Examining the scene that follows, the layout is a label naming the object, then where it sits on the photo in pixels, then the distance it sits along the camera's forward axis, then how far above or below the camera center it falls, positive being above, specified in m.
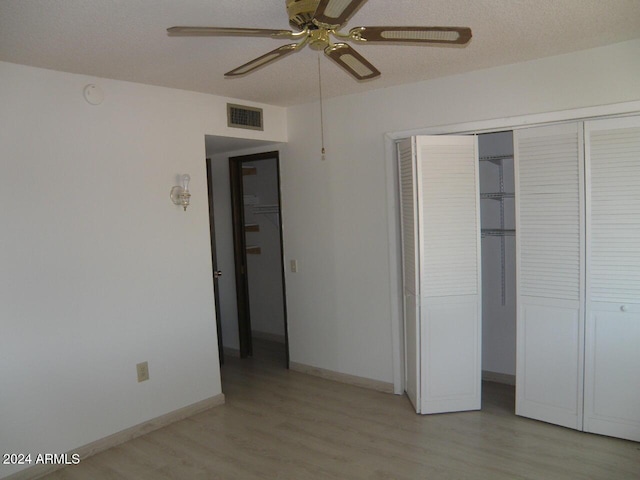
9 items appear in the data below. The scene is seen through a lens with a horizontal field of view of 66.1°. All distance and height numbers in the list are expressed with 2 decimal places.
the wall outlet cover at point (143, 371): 3.41 -1.09
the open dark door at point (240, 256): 4.93 -0.47
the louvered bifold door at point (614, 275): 2.89 -0.49
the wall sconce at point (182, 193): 3.59 +0.13
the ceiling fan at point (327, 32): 1.66 +0.63
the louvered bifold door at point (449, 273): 3.39 -0.50
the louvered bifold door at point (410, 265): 3.45 -0.46
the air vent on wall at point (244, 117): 3.98 +0.76
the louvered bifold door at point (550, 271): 3.07 -0.48
